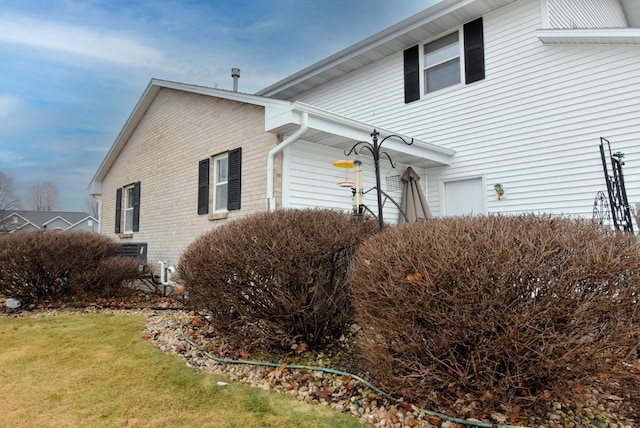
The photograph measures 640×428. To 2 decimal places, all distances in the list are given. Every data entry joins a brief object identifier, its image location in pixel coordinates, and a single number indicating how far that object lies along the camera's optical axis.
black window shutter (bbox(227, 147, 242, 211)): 6.78
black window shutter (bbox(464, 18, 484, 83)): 7.74
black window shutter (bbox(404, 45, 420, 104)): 8.66
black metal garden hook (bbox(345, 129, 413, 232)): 4.36
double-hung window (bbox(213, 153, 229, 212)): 7.27
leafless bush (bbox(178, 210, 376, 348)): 3.59
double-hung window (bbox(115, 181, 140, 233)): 10.49
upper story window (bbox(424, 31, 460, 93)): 8.19
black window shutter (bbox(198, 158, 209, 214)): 7.55
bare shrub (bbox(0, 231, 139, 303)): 6.68
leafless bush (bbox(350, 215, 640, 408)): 2.15
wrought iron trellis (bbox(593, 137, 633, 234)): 4.84
